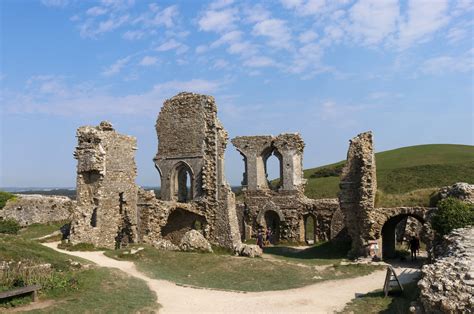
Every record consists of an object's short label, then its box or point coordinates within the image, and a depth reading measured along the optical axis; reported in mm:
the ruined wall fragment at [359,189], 21406
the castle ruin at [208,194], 21977
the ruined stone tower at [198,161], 25656
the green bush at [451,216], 16000
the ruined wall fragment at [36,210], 33156
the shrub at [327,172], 60594
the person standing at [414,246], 21109
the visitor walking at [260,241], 27672
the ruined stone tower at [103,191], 21750
